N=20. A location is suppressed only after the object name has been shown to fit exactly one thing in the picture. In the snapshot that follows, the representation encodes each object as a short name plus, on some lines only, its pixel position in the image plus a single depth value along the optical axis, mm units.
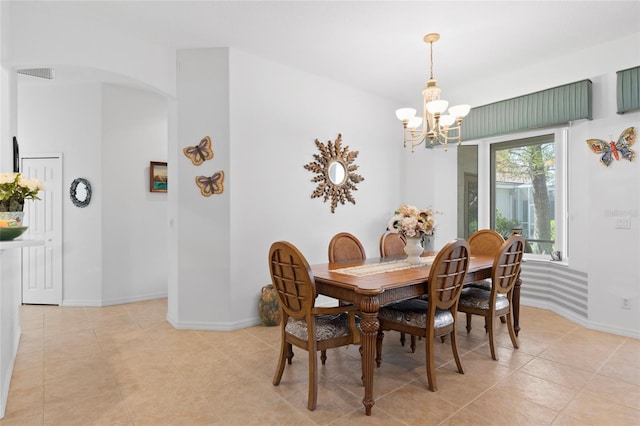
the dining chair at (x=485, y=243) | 3696
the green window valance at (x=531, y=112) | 3682
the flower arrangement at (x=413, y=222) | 2988
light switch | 3408
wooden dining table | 2104
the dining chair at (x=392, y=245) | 3748
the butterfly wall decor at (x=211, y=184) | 3625
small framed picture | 4934
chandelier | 2999
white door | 4531
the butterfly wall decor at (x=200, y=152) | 3637
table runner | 2664
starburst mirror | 4398
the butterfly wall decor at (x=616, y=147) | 3389
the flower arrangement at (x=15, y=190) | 1911
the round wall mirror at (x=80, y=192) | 4562
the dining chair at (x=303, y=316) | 2127
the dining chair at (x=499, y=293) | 2826
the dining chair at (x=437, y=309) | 2348
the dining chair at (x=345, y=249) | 3266
